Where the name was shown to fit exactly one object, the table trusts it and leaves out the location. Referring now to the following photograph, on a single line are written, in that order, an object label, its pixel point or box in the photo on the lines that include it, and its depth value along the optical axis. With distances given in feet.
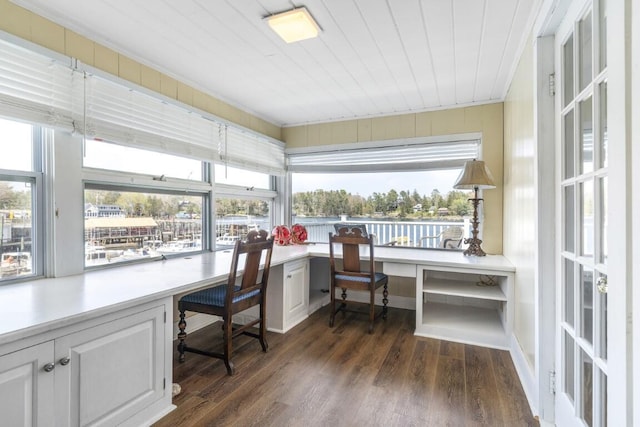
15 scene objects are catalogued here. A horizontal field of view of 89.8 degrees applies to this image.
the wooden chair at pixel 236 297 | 7.21
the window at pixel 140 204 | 7.56
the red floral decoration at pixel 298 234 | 13.15
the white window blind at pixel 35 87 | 5.69
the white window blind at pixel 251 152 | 10.98
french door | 3.82
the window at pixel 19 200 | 6.06
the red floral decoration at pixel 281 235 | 12.64
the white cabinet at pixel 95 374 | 4.03
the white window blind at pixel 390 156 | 11.66
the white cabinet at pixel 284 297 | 9.92
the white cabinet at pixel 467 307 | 8.95
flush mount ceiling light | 6.10
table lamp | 9.50
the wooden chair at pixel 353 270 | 9.80
